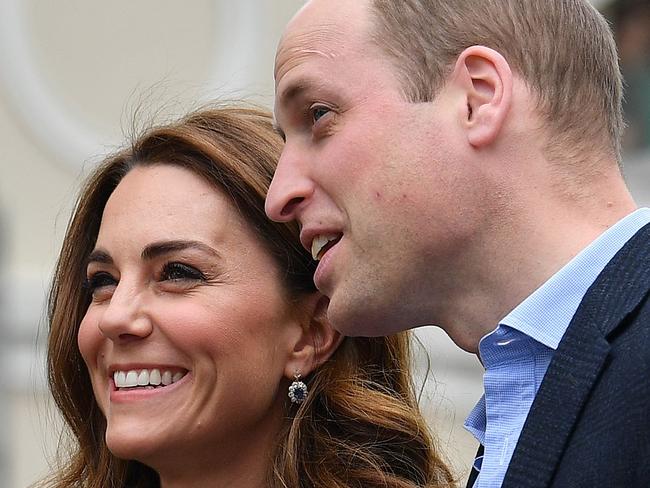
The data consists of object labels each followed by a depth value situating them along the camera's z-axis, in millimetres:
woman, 7730
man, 5414
